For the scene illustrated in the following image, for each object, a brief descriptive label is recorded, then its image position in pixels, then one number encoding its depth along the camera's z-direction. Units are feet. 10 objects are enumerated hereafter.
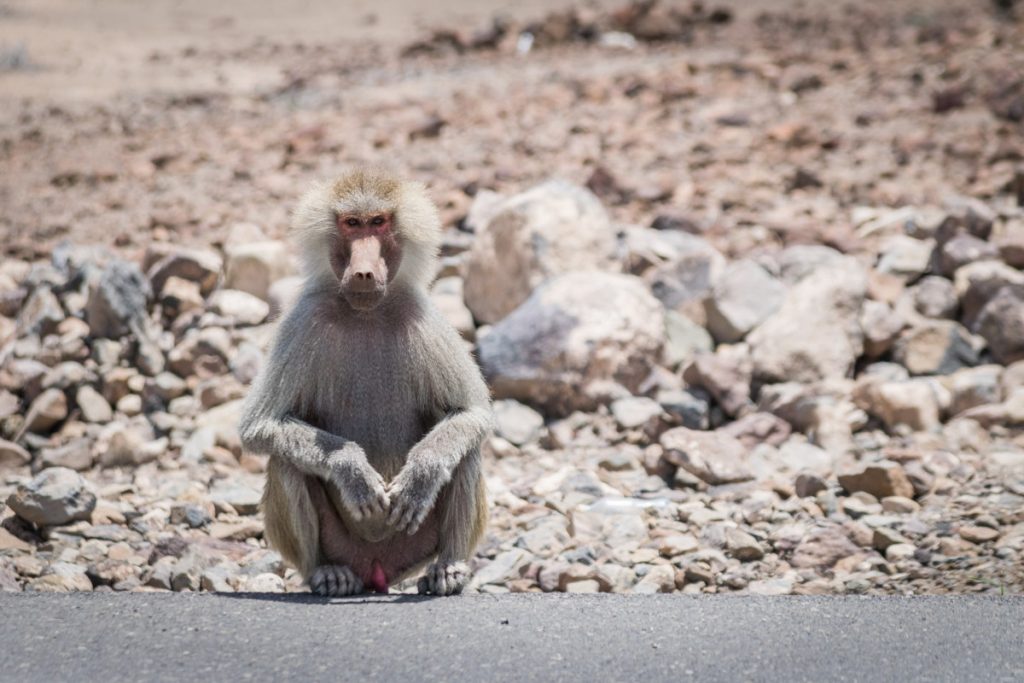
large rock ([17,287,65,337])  59.52
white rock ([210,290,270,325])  60.23
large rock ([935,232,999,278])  60.70
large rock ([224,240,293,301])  61.93
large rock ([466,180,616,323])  59.06
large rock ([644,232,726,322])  60.95
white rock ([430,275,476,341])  58.08
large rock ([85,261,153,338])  58.34
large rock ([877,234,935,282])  62.34
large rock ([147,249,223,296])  63.16
